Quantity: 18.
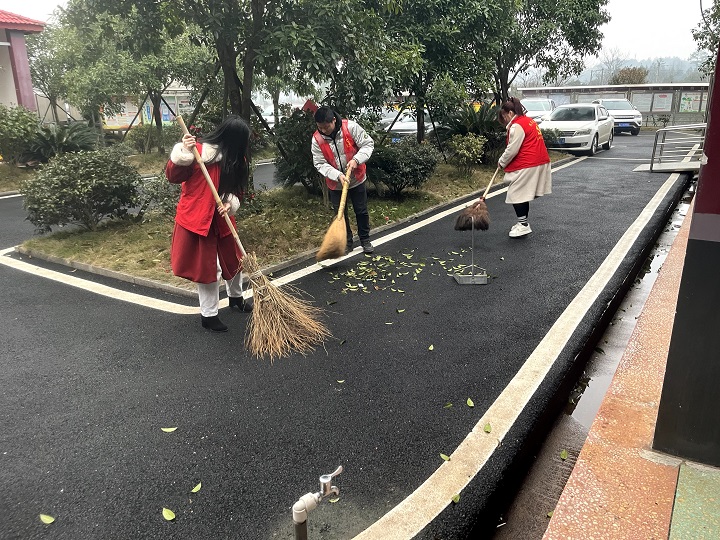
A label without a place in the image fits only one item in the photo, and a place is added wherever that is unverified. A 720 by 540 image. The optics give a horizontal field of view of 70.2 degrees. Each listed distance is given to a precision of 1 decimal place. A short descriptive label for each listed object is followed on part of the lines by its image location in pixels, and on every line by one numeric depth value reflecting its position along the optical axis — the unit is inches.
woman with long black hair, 147.7
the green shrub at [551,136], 597.0
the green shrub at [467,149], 416.2
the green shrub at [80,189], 245.4
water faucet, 72.5
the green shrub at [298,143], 300.4
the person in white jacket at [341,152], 216.7
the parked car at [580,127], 597.9
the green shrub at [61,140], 448.8
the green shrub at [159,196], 267.3
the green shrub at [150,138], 660.7
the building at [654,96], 1105.4
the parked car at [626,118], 941.2
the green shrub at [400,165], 332.2
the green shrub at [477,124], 458.6
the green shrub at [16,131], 440.5
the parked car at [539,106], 827.9
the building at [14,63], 595.2
